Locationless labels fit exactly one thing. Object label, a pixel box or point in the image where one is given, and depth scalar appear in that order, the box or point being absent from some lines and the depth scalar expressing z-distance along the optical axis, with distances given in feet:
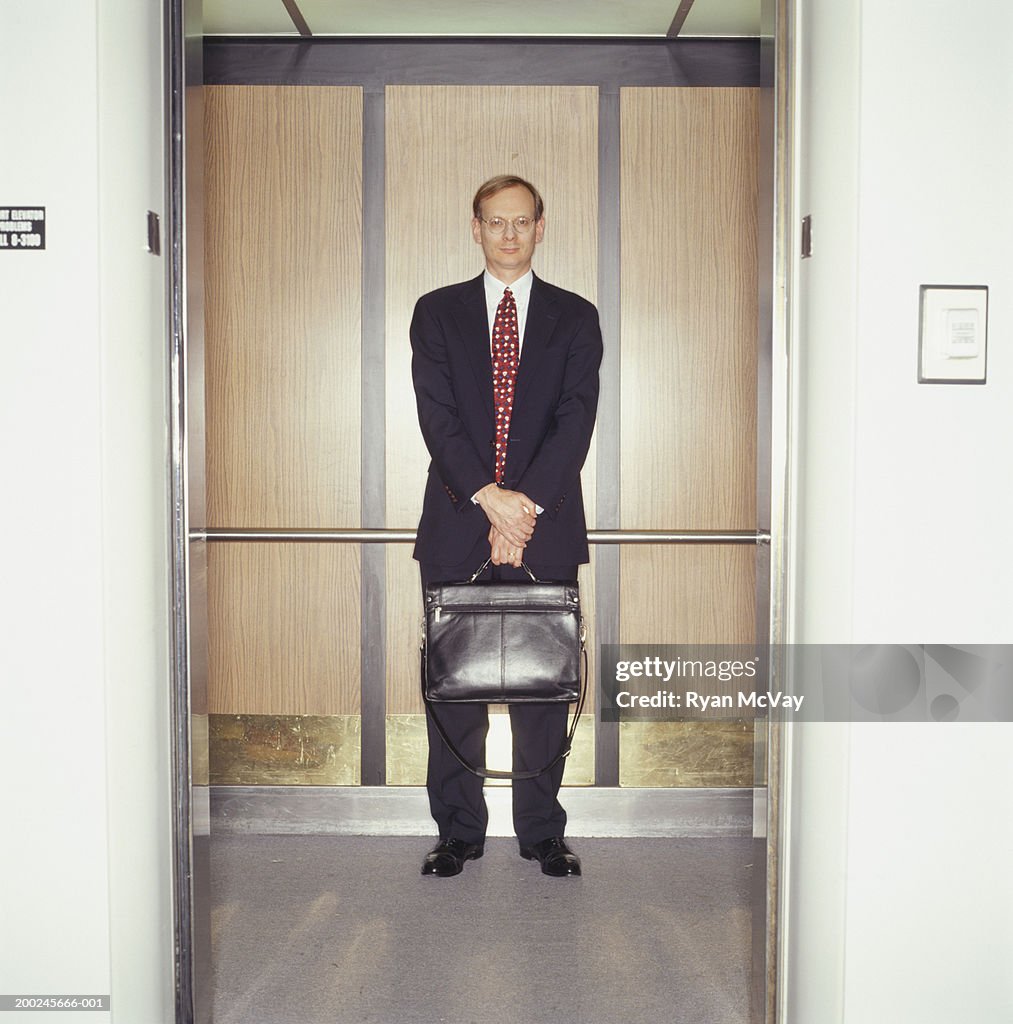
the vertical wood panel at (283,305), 10.87
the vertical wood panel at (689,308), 10.89
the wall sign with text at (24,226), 5.53
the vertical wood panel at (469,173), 10.86
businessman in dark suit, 9.70
